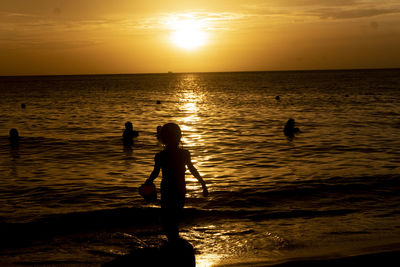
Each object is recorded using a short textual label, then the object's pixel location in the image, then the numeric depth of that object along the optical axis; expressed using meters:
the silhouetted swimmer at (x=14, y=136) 24.42
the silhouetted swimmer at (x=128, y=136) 23.55
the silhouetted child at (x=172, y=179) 6.54
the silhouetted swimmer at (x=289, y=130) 25.59
